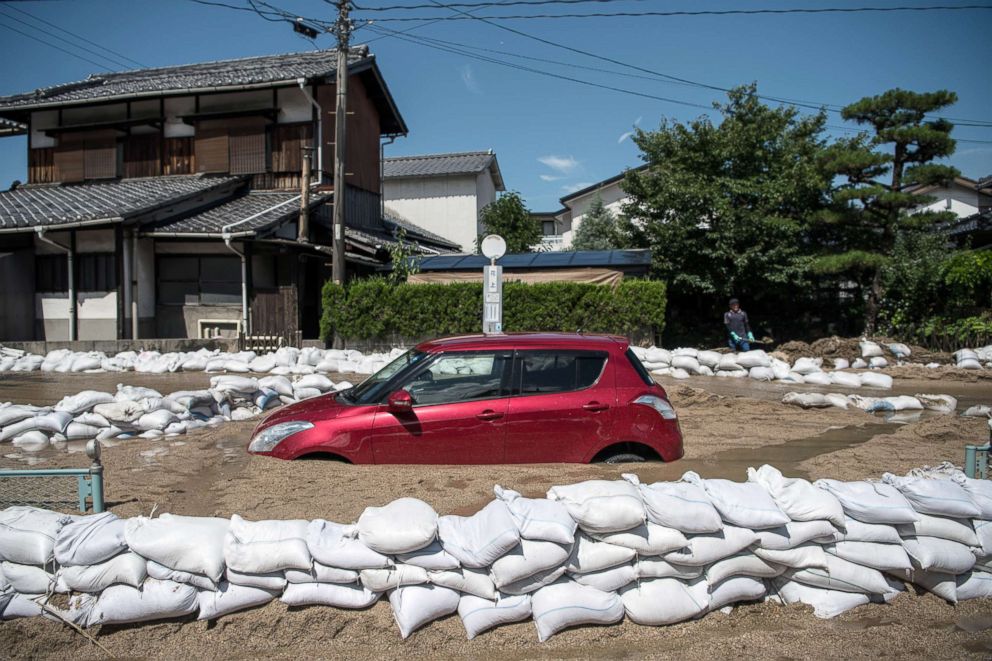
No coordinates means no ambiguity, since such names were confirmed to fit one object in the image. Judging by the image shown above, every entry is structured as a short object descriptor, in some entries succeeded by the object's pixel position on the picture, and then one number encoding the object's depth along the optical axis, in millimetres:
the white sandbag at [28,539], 3680
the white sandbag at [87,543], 3648
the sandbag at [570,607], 3545
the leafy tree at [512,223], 28484
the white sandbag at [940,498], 3863
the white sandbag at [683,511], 3754
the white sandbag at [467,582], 3629
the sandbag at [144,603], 3580
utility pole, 17578
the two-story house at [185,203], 18594
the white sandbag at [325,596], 3643
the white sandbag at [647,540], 3723
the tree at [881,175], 18016
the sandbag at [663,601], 3664
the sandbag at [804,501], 3852
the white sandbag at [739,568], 3799
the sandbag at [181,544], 3633
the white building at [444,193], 34094
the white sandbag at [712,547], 3762
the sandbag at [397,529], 3604
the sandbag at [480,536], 3598
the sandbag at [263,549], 3613
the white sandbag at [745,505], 3803
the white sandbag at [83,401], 7531
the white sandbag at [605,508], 3697
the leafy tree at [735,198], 19125
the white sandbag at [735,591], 3793
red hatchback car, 5527
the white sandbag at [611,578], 3701
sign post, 11789
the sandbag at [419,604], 3533
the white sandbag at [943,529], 3859
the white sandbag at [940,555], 3812
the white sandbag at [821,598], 3791
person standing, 15992
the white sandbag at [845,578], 3832
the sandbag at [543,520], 3621
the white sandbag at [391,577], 3621
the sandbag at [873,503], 3875
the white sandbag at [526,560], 3598
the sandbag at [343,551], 3617
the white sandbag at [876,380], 12406
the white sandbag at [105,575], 3623
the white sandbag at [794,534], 3814
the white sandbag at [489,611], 3561
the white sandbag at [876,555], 3844
